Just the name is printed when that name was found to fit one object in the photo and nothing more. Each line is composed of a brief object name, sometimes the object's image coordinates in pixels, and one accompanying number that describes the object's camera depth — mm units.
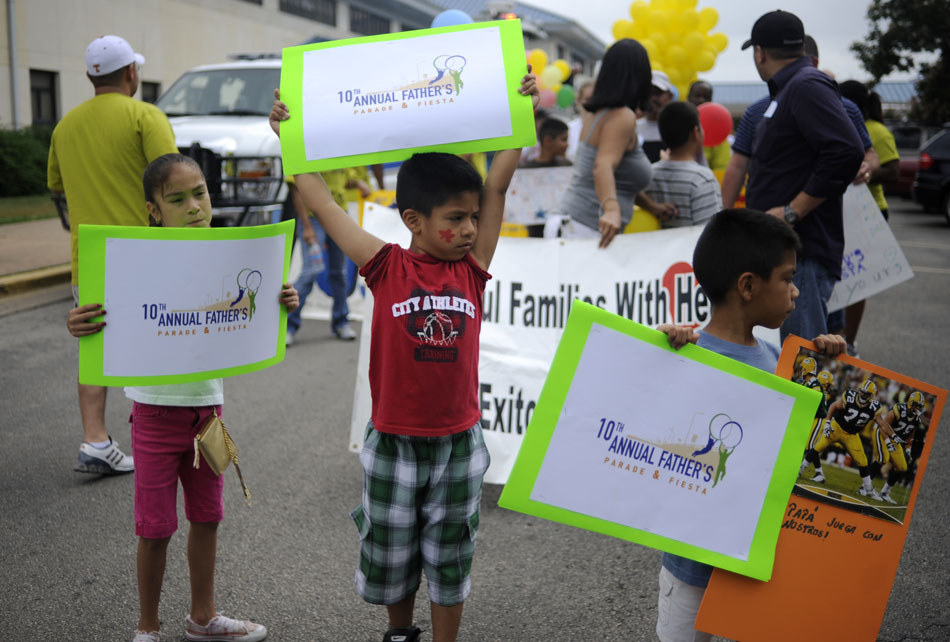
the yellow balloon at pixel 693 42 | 10938
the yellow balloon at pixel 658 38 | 10992
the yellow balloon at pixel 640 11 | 11086
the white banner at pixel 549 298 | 4125
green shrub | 15555
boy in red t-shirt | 2395
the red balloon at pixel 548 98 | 11802
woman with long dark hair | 4250
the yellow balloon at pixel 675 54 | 11023
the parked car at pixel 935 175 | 17609
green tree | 29906
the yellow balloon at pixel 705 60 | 11148
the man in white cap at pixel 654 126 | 6953
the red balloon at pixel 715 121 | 7602
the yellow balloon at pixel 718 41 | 11625
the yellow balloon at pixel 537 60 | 13867
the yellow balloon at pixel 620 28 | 11516
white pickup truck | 8367
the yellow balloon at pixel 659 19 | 10930
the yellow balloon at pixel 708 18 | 11258
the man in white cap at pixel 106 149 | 4145
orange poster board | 2123
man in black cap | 3729
